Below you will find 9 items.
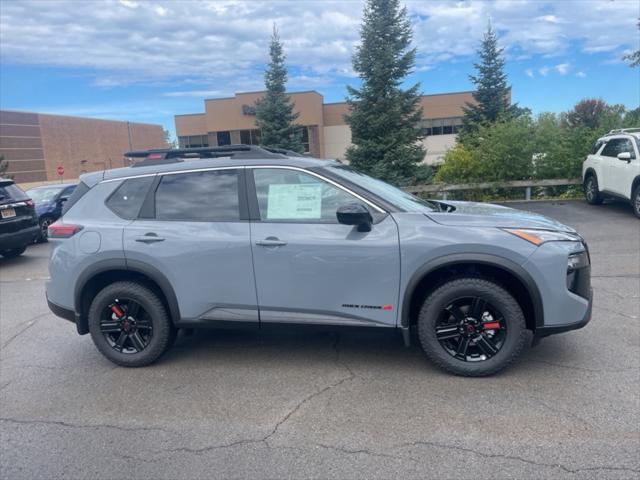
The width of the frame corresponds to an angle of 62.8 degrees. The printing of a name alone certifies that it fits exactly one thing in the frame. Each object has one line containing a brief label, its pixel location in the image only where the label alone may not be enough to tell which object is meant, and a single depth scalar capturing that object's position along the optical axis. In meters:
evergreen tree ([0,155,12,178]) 52.19
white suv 10.94
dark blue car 13.39
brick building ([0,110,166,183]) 62.59
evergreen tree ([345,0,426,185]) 18.27
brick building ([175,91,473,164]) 54.78
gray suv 3.92
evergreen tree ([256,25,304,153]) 27.88
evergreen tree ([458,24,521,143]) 29.58
